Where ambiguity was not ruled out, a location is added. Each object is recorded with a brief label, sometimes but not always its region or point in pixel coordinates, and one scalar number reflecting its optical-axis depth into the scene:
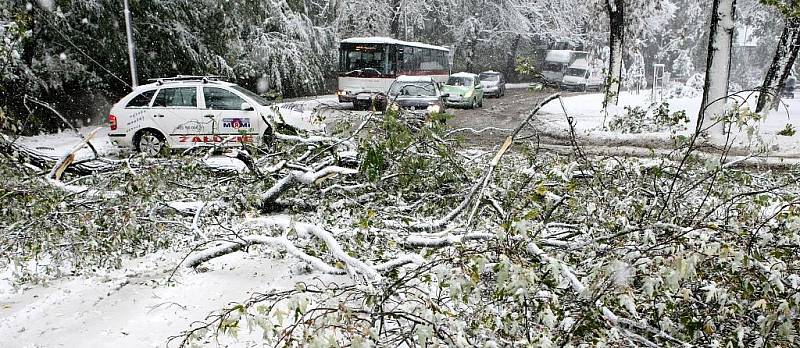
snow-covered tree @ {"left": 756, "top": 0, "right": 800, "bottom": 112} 14.49
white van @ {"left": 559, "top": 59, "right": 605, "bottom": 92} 36.16
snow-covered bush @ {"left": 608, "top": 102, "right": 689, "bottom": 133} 15.29
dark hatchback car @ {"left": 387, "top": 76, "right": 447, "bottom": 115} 18.11
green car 23.43
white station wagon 11.32
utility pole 15.92
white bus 23.03
